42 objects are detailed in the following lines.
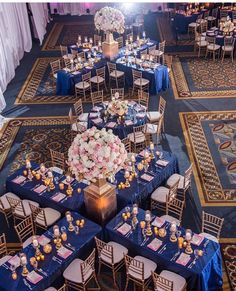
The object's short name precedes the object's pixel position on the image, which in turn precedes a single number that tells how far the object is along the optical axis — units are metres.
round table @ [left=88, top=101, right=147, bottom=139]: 9.54
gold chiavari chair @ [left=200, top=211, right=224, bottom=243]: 6.91
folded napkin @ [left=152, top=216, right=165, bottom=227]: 6.58
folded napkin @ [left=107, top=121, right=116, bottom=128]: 9.53
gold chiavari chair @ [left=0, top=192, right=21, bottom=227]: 7.62
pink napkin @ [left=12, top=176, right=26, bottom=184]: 7.86
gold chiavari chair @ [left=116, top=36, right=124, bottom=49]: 15.10
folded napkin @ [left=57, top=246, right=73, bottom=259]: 6.12
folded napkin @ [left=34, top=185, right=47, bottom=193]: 7.59
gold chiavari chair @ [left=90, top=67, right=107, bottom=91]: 12.45
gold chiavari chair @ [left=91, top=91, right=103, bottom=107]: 11.49
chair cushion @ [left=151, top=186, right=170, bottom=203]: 7.53
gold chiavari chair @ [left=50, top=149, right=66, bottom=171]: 8.86
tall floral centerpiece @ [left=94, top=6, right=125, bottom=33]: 12.36
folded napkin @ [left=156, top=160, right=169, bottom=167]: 8.02
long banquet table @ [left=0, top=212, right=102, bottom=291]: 5.73
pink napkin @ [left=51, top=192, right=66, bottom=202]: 7.35
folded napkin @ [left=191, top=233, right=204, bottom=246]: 6.15
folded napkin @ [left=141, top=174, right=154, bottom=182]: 7.64
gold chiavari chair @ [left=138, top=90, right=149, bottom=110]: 11.01
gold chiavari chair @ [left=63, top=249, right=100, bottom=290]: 6.01
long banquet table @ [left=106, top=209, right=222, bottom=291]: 5.77
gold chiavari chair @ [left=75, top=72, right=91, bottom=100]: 12.20
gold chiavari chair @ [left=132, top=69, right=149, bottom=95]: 12.05
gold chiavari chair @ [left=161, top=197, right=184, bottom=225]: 7.09
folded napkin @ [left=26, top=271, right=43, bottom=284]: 5.73
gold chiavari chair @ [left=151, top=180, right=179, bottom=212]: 7.39
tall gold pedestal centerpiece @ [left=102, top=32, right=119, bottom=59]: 12.96
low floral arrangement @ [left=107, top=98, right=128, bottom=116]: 9.62
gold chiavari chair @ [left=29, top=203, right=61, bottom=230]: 7.16
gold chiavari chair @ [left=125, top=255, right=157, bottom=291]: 5.98
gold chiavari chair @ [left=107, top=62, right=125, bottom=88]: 12.62
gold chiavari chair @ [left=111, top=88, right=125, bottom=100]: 11.65
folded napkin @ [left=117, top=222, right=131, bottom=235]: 6.48
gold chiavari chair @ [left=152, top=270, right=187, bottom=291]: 5.63
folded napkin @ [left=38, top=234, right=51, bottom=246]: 6.35
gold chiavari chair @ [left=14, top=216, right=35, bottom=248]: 6.73
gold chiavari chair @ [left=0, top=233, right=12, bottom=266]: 6.33
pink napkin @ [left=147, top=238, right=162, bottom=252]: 6.14
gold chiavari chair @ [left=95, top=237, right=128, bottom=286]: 6.28
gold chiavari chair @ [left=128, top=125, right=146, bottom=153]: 9.43
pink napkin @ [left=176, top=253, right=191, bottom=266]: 5.84
